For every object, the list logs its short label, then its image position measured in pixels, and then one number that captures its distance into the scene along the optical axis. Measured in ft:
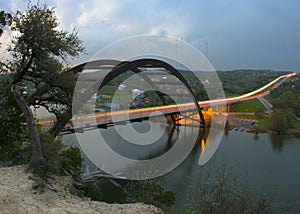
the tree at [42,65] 20.40
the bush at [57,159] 16.55
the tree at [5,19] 20.00
